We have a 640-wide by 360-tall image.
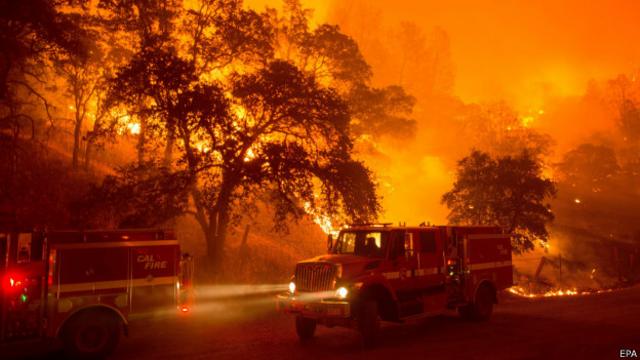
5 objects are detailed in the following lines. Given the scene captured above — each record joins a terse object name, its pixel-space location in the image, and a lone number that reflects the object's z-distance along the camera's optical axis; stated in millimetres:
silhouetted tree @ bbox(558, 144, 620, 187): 69000
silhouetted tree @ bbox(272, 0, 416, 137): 27047
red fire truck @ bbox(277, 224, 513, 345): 11352
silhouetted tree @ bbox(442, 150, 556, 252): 26312
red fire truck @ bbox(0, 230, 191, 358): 9680
